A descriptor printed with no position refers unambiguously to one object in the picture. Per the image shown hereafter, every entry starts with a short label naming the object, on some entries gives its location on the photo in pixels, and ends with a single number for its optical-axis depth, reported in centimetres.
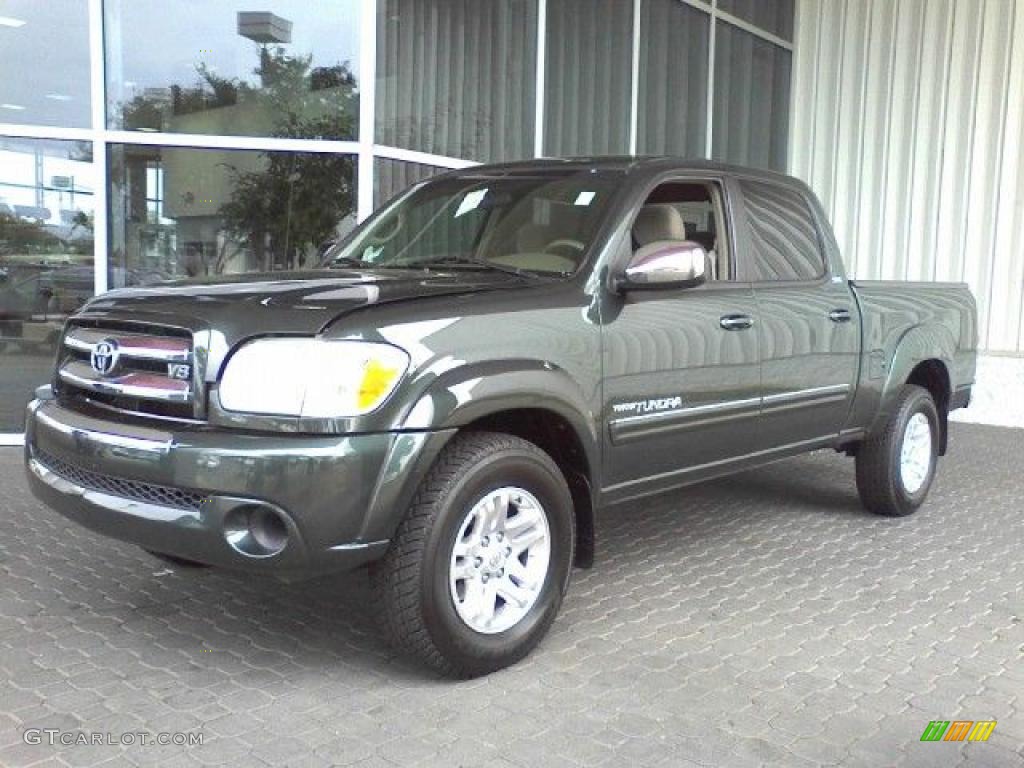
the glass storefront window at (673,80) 1193
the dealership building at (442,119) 809
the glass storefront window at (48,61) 803
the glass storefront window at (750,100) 1304
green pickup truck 315
